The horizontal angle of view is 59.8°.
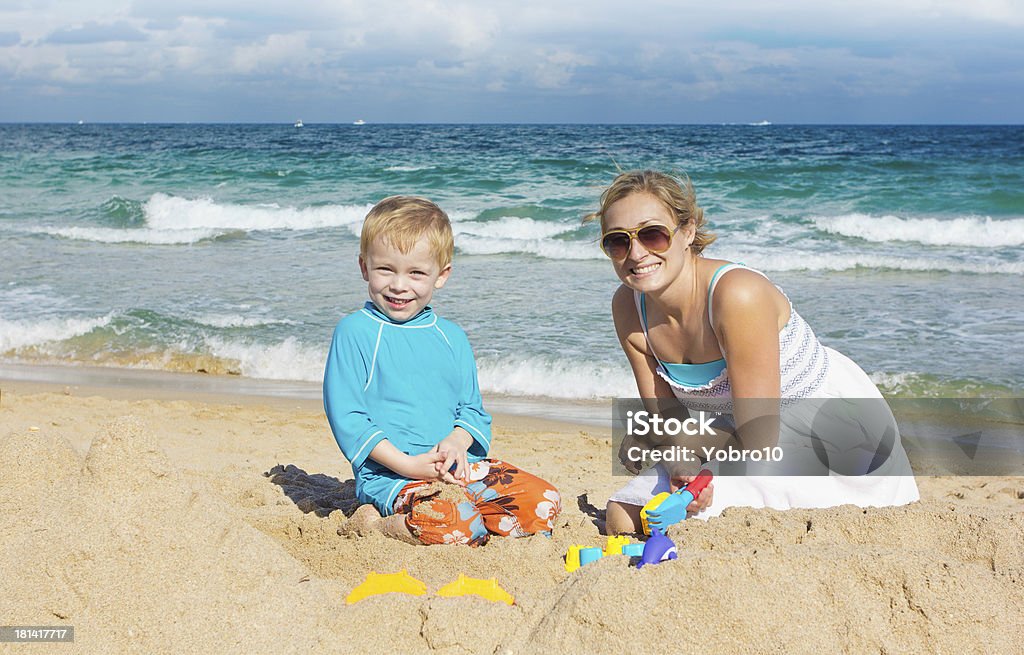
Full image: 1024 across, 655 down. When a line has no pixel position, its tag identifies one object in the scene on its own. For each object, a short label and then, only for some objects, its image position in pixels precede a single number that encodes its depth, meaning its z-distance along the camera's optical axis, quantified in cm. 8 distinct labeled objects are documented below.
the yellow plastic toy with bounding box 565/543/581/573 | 291
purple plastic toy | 259
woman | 299
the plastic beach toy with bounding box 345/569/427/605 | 247
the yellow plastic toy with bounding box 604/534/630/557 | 293
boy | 306
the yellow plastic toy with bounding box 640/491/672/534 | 309
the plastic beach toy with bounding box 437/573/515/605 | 243
